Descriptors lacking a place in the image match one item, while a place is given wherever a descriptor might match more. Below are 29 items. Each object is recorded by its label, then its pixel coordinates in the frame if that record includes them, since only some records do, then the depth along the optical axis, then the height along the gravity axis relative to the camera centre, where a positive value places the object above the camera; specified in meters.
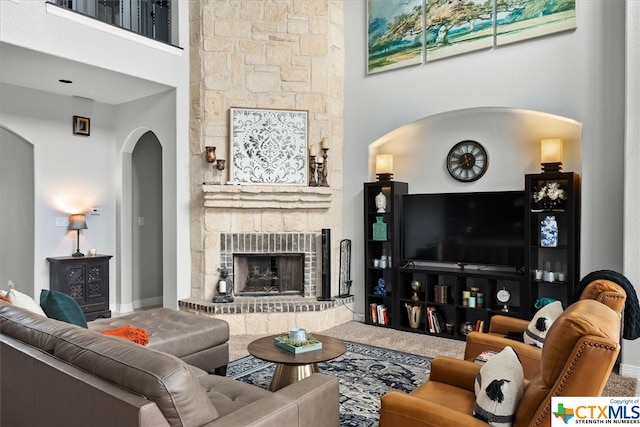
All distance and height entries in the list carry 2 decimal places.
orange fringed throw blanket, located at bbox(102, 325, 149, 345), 2.96 -0.86
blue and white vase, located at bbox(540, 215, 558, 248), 4.16 -0.24
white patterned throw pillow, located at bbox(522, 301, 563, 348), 2.73 -0.73
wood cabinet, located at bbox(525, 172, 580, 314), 4.02 -0.32
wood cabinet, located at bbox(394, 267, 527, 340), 4.54 -0.98
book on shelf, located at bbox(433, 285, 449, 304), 4.80 -0.94
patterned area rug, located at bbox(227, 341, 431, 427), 2.97 -1.37
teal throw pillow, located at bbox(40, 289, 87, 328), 2.82 -0.65
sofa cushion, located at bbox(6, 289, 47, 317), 2.78 -0.59
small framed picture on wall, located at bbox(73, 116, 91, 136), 5.71 +1.09
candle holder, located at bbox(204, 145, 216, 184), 5.16 +0.64
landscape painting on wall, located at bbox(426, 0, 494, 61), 4.59 +1.95
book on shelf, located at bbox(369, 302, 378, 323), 5.22 -1.25
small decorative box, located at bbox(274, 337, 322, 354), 2.94 -0.94
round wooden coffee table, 2.80 -0.97
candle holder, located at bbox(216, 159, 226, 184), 5.18 +0.52
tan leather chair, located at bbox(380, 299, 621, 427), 1.49 -0.59
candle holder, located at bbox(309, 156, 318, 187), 5.34 +0.45
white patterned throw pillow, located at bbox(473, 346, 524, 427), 1.73 -0.75
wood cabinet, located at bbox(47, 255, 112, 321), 5.29 -0.89
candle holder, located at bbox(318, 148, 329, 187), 5.39 +0.43
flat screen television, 4.49 -0.22
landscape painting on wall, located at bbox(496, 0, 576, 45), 4.12 +1.84
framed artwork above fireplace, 5.29 +0.75
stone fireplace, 5.05 -0.54
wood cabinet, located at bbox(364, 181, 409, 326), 5.13 -0.46
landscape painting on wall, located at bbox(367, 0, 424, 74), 5.05 +2.06
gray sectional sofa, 1.53 -0.71
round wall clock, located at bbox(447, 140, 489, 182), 4.76 +0.52
